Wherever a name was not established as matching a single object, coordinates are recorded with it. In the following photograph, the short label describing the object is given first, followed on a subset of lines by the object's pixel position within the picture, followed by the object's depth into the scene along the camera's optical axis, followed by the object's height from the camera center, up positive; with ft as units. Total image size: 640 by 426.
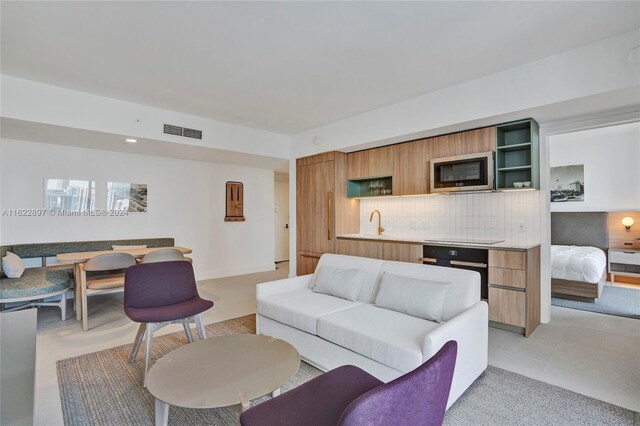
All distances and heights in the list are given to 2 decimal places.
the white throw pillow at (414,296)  8.16 -2.18
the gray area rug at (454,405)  6.58 -4.18
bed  14.52 -2.01
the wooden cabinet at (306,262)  17.85 -2.67
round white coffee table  5.04 -2.82
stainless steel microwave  12.28 +1.69
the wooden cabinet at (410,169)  14.26 +2.08
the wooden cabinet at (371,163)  15.69 +2.68
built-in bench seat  11.43 -2.39
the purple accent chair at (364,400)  2.98 -2.16
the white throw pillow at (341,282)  10.06 -2.19
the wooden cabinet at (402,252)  13.33 -1.59
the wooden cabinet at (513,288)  10.70 -2.54
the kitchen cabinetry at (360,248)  14.68 -1.58
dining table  12.60 -1.78
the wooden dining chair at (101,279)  12.02 -2.44
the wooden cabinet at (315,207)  17.13 +0.49
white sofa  6.84 -2.70
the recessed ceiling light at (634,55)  8.43 +4.19
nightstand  17.46 -2.71
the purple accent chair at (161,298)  8.71 -2.52
